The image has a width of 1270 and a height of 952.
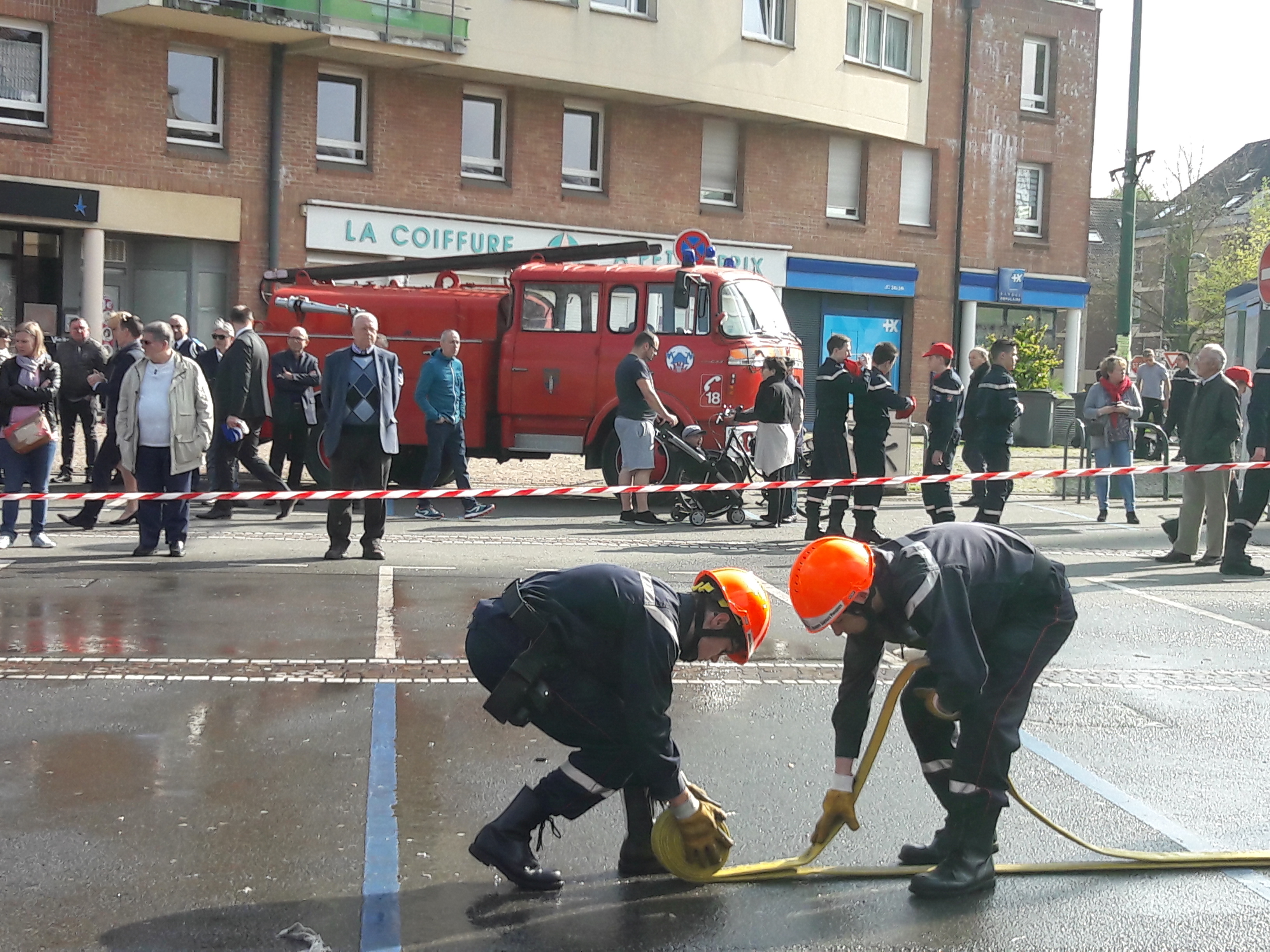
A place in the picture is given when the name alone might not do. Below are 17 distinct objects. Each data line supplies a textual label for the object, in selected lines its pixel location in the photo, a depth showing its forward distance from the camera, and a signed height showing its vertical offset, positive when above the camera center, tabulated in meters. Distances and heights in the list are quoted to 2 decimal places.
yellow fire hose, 4.85 -1.62
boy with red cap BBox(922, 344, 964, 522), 15.59 -0.16
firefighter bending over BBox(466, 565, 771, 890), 4.58 -0.91
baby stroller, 15.18 -0.93
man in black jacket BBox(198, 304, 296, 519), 13.97 -0.34
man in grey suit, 11.58 -0.41
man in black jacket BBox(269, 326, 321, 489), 15.05 -0.23
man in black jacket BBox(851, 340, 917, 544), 13.68 -0.22
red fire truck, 16.41 +0.49
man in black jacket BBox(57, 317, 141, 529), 13.02 -0.19
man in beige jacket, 11.43 -0.46
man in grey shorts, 14.62 -0.25
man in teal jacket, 14.91 -0.29
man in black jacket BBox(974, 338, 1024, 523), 14.30 -0.11
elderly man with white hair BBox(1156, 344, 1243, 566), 12.84 -0.37
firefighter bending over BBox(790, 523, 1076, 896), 4.67 -0.87
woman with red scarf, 16.44 -0.22
